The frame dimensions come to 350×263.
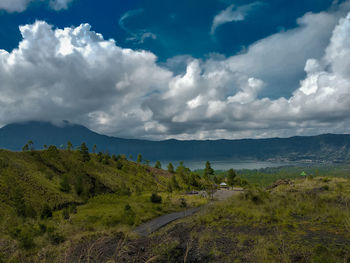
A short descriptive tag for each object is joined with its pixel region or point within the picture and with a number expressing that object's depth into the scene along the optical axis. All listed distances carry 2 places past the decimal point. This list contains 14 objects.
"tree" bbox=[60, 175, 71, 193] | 48.23
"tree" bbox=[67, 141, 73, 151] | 81.51
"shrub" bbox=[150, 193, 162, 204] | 48.34
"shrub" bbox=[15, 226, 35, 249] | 14.47
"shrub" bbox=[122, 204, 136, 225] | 30.55
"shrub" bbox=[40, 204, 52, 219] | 32.47
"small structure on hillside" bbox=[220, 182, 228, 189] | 85.69
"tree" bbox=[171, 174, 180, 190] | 81.94
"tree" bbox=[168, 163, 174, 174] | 115.25
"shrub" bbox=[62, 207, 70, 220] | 32.15
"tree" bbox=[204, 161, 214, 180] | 91.66
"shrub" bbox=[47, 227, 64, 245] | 16.67
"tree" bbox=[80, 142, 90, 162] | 74.69
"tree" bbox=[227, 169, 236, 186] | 91.19
